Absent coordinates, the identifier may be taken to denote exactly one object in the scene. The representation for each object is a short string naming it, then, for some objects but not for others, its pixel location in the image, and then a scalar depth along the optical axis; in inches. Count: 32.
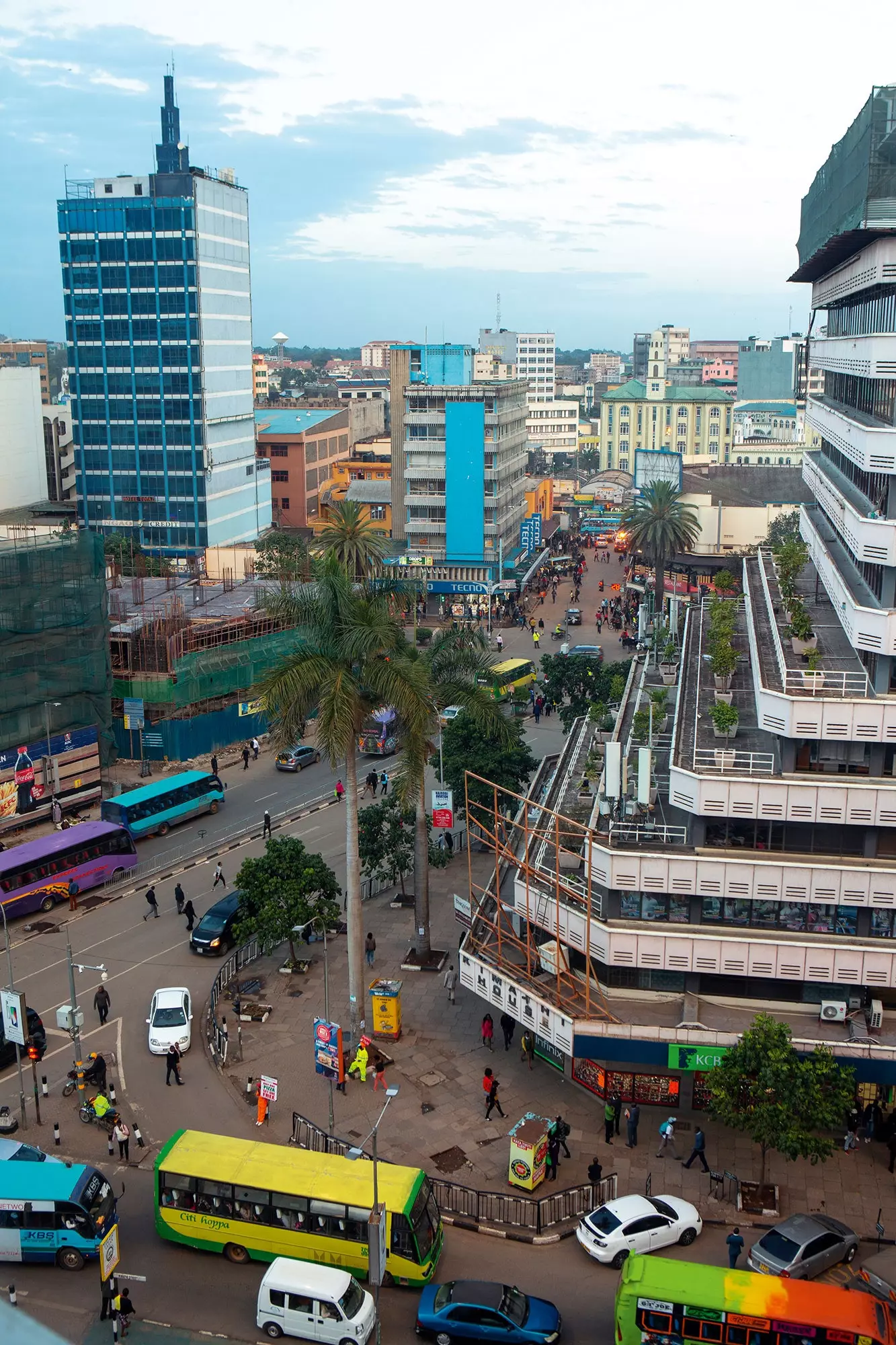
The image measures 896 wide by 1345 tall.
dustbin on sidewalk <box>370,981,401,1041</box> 1254.3
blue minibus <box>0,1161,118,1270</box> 920.3
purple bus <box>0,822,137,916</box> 1569.9
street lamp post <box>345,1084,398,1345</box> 857.5
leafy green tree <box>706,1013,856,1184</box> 954.1
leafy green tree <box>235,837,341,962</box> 1368.1
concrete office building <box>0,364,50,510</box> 4384.8
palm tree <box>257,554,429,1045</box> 1169.4
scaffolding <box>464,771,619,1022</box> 1112.8
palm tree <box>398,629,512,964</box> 1405.0
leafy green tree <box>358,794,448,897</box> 1576.0
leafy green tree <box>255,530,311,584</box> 2790.4
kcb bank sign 1035.3
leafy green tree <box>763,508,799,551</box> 3385.8
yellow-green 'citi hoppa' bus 893.2
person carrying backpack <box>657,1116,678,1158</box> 1068.5
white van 828.0
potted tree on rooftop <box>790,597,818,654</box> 1274.6
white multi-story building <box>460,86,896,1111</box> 1047.6
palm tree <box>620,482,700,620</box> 3083.2
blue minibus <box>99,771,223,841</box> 1808.6
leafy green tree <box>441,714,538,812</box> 1685.5
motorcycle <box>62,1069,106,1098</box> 1155.3
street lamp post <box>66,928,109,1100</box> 1152.8
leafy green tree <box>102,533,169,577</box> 3112.7
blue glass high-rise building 3791.8
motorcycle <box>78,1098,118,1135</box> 1085.8
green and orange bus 784.9
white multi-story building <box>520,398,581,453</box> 7283.5
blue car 825.5
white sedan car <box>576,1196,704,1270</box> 927.7
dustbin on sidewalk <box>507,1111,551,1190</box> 1004.6
